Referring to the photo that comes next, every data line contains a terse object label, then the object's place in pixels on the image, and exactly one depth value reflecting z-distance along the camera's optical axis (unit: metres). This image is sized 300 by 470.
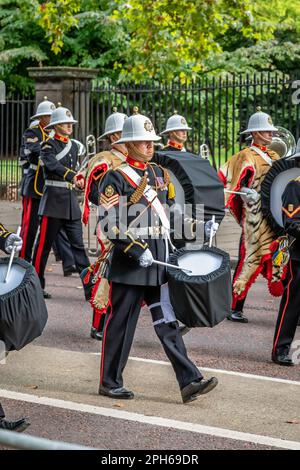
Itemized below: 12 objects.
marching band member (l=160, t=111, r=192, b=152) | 22.47
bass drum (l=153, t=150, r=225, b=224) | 18.77
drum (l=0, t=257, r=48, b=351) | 12.58
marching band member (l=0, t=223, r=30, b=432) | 12.42
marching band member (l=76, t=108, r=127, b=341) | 18.23
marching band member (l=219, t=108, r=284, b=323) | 20.14
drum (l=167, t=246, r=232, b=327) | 13.45
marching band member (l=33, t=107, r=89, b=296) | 22.59
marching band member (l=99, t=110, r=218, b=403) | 14.00
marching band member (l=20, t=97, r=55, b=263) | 24.50
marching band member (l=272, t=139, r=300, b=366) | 16.50
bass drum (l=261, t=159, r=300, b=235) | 19.45
